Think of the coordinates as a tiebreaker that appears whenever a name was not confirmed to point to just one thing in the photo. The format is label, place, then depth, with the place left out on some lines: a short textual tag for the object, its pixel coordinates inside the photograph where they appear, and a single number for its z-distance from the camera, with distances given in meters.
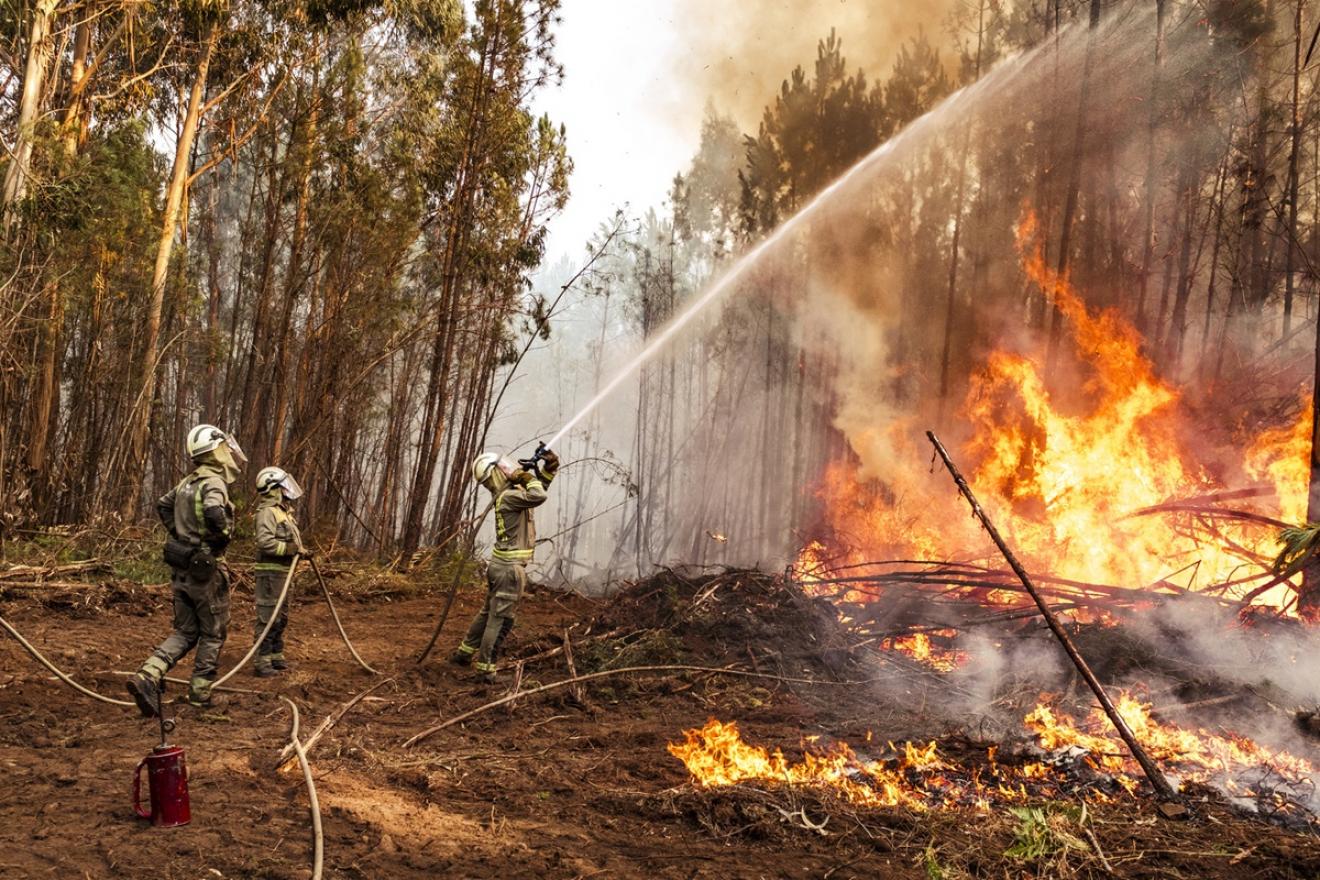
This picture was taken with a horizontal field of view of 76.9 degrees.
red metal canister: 3.81
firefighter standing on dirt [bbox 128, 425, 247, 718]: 5.82
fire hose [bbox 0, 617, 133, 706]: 4.38
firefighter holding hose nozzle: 7.77
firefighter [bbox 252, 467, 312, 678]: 7.22
